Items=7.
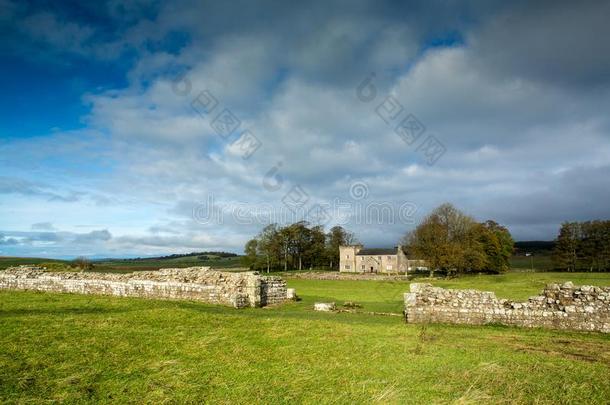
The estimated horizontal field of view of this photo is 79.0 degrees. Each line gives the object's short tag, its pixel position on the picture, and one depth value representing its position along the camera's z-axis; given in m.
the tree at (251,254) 85.81
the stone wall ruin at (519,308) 14.38
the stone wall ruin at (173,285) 21.03
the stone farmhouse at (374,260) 95.81
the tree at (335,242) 107.66
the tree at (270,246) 85.88
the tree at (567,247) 69.03
